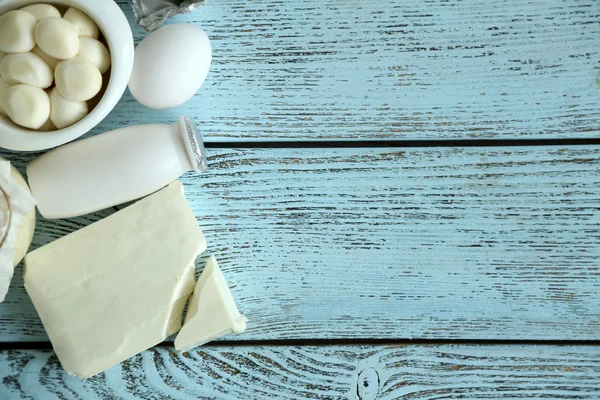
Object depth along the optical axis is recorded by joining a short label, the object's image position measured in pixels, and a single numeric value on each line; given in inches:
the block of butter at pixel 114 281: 16.8
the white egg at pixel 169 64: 15.4
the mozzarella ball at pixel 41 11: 14.5
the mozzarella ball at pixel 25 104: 14.2
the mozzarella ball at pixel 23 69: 14.2
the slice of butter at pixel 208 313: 16.9
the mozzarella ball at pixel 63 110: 14.7
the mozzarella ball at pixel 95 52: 14.7
